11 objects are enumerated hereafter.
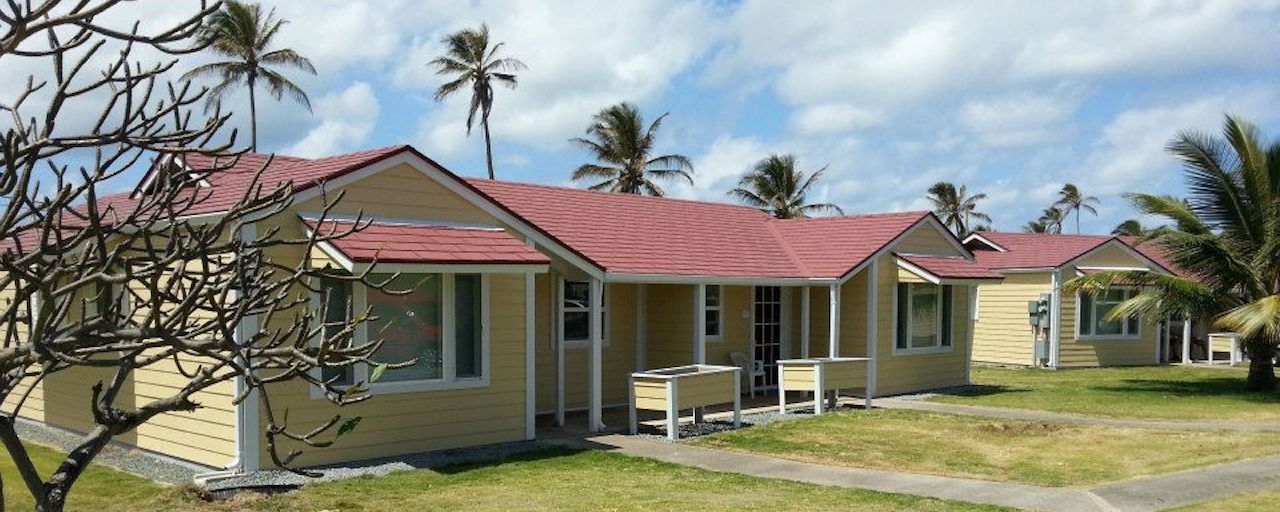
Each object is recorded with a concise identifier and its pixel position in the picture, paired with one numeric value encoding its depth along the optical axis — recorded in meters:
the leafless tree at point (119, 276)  3.42
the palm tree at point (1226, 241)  21.31
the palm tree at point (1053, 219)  90.12
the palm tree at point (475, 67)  43.56
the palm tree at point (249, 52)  38.97
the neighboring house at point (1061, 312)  28.14
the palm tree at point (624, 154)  45.41
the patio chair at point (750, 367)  19.78
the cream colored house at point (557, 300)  12.35
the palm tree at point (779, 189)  51.91
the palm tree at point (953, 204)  72.81
